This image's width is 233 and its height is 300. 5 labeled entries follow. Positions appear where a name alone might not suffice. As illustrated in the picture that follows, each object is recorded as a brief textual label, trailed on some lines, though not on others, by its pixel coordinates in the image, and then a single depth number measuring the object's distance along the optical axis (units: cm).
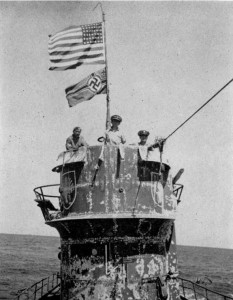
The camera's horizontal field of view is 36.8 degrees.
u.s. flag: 1273
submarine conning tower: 998
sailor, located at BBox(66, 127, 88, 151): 1181
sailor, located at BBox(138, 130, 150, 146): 1175
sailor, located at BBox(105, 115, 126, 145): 1169
